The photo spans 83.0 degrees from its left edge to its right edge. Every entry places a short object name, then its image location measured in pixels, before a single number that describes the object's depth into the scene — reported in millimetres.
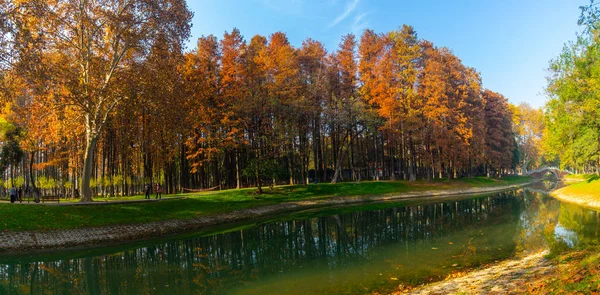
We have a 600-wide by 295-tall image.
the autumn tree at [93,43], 23484
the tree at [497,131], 65994
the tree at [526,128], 85000
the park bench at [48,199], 32894
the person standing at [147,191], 33000
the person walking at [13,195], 28341
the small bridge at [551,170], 90894
